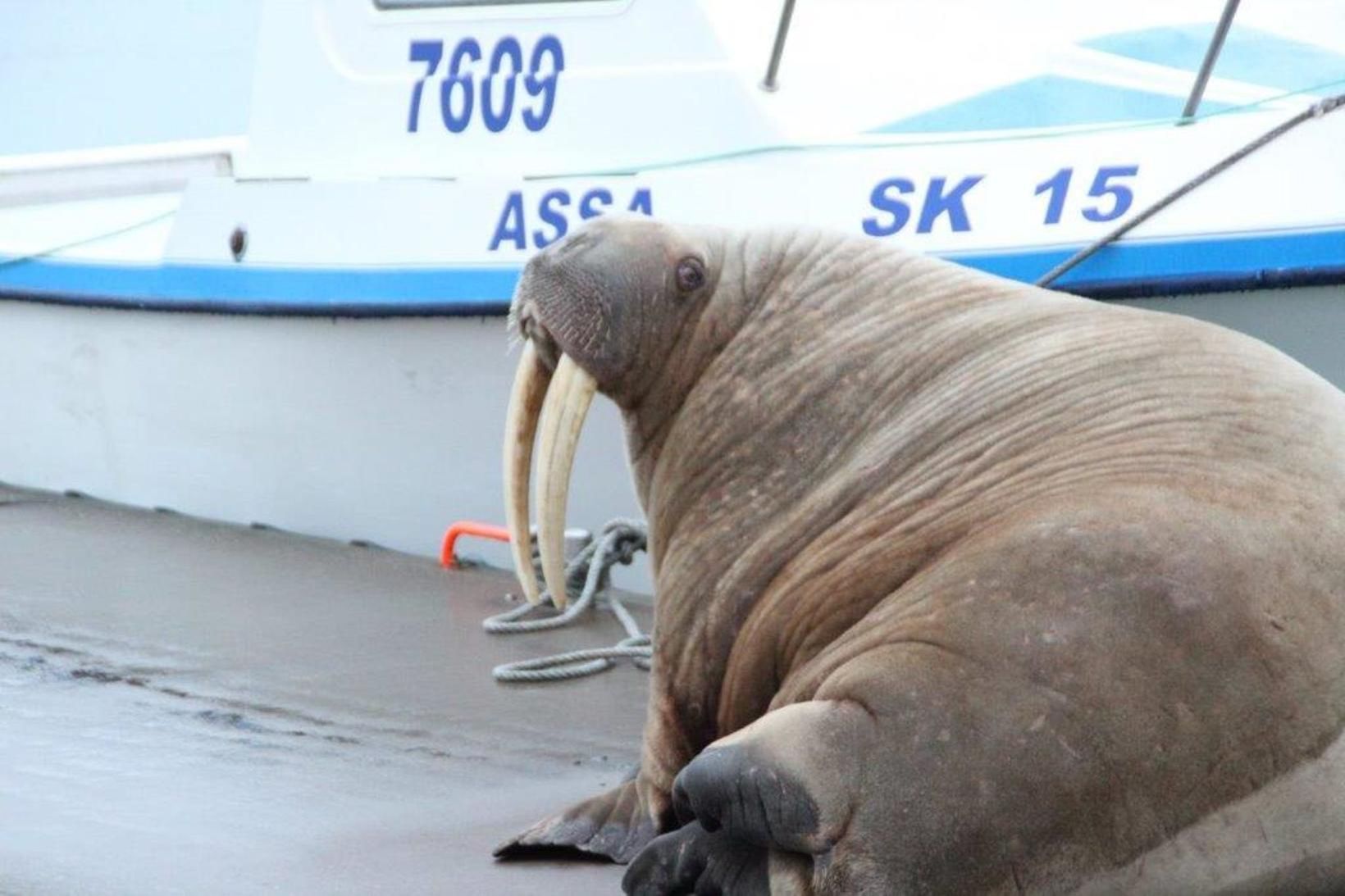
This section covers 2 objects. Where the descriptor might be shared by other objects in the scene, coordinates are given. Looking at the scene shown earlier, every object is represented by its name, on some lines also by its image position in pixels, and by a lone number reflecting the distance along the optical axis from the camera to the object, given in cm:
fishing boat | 931
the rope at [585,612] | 845
